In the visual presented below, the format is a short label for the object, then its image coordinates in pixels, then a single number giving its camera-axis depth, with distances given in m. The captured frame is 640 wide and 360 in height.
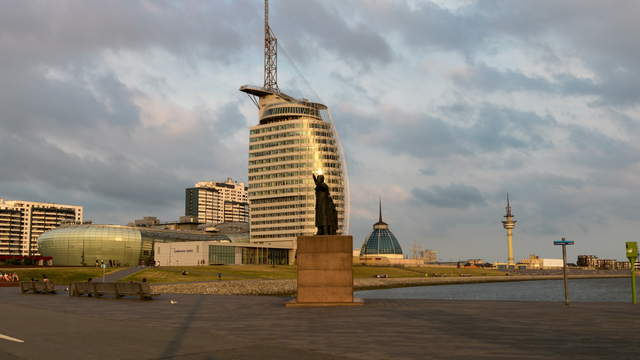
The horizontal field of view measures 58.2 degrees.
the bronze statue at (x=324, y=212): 33.03
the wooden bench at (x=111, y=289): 36.15
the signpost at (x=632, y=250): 30.62
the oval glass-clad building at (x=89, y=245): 173.75
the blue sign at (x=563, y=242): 30.41
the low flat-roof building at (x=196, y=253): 172.62
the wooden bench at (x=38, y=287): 44.91
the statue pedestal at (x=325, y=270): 31.58
